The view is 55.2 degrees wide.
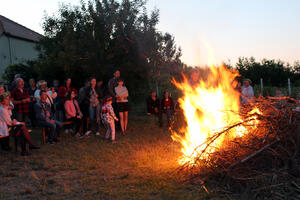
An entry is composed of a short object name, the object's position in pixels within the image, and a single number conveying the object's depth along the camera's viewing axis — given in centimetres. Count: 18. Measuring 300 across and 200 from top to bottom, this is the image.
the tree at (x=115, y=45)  1121
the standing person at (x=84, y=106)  1027
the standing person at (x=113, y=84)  1022
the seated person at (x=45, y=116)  870
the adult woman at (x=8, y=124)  752
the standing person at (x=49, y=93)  951
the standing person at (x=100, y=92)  1050
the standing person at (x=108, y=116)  902
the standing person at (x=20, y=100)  882
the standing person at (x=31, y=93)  1106
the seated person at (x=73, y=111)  974
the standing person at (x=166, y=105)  1192
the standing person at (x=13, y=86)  967
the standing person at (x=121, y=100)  1012
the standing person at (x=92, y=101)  1021
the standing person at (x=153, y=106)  1207
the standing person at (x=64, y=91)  1024
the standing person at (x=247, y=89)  1020
